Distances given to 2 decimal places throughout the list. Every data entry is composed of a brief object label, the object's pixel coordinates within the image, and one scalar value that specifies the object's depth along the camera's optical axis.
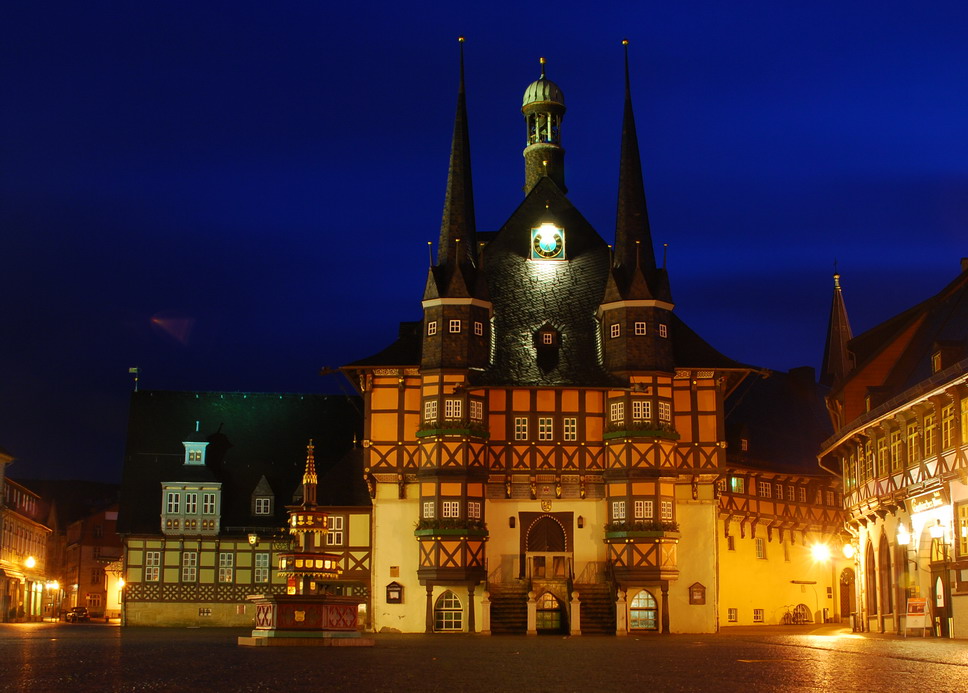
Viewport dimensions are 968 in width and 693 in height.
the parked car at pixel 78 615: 86.81
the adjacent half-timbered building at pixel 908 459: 38.53
